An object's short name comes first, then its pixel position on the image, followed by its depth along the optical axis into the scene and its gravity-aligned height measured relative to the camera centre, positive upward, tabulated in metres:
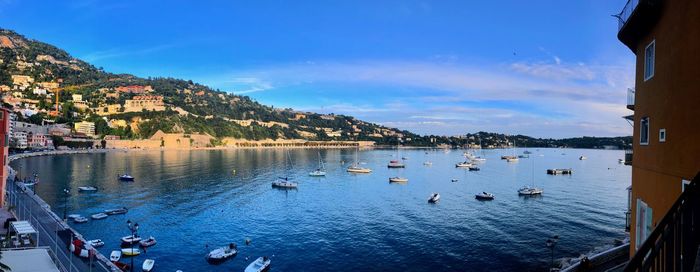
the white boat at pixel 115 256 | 27.10 -7.31
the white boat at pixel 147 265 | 25.95 -7.52
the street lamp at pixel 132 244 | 26.81 -7.08
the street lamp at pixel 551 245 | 28.47 -7.13
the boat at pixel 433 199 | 52.95 -6.83
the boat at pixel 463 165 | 111.89 -5.92
